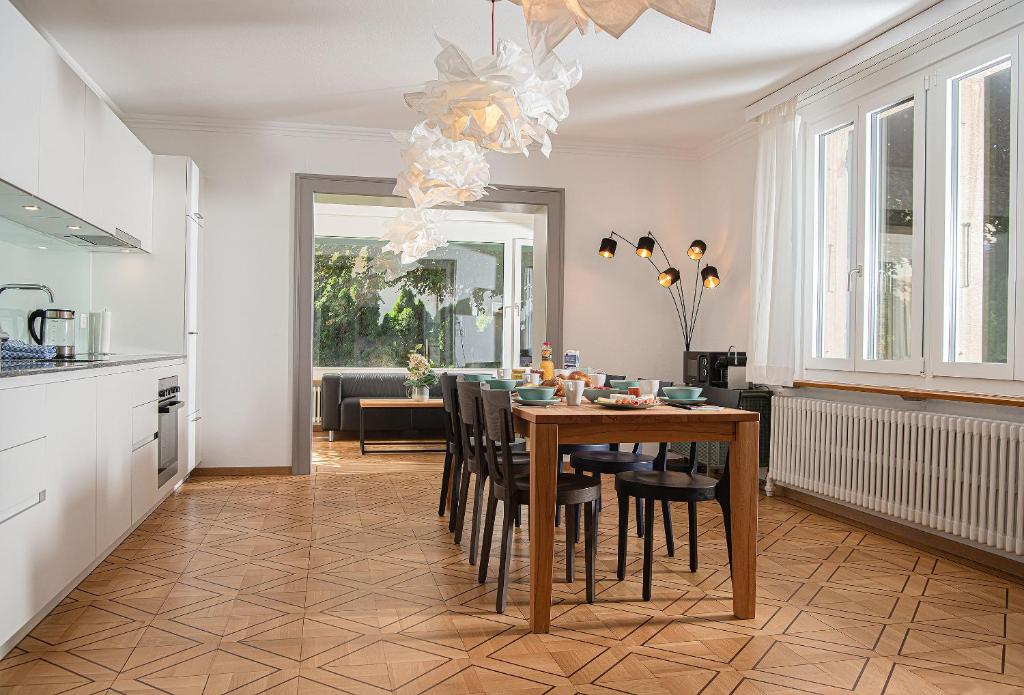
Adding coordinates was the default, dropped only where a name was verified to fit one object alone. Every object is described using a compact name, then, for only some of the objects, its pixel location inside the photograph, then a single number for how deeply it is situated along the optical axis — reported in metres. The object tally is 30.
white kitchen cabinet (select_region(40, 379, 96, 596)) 2.95
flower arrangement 7.89
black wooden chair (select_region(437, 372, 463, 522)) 4.25
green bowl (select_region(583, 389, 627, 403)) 3.47
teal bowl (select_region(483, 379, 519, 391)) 3.74
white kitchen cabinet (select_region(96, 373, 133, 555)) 3.54
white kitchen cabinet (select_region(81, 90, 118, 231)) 4.16
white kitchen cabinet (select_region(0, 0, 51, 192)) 3.06
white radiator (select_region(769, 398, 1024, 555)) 3.68
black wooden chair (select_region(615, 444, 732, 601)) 3.18
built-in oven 4.75
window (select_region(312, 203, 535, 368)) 9.92
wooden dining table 2.89
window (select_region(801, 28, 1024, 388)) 3.92
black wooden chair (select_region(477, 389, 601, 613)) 3.08
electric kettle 4.22
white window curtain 5.41
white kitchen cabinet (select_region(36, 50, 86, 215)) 3.53
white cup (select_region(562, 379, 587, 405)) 3.29
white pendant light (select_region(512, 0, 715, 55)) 1.93
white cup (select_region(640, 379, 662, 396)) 3.45
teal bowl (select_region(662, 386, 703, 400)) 3.33
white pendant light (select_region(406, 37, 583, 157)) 3.08
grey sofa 8.43
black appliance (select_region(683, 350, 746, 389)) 5.85
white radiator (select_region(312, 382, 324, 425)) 9.34
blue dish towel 3.85
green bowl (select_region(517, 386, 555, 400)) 3.29
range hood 3.55
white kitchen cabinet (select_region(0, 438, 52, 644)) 2.55
